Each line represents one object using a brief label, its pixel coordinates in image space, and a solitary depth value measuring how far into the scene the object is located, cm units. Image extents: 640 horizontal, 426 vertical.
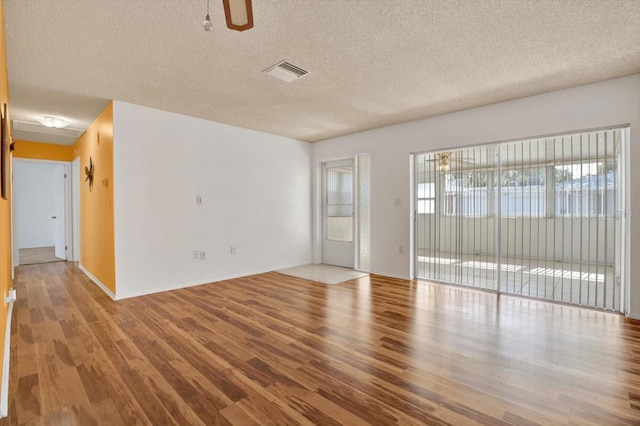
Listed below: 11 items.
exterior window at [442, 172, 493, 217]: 471
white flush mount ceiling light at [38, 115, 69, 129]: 478
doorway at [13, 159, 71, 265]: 900
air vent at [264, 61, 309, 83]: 309
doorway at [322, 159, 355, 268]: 626
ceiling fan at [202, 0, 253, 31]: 140
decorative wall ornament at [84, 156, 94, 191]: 517
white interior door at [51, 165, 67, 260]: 705
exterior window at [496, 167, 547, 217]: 441
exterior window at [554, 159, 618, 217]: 375
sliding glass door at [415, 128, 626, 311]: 382
